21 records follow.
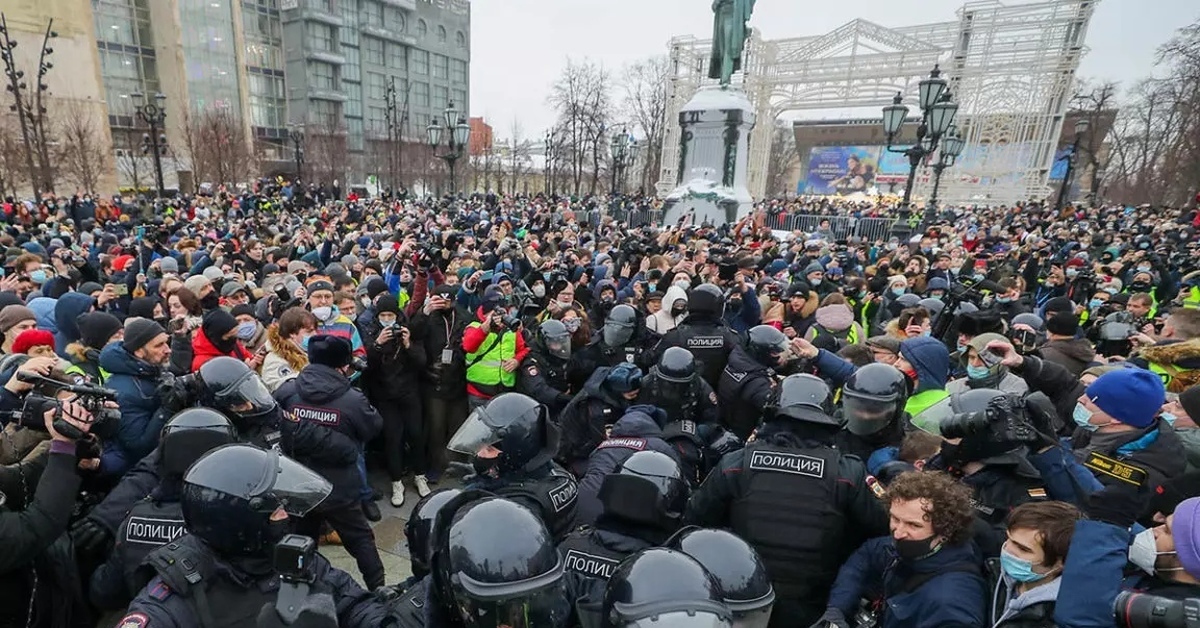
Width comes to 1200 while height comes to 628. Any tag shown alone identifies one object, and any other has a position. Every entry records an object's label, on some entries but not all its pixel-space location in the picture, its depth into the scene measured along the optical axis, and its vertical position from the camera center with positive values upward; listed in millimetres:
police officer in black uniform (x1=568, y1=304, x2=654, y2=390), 5066 -1524
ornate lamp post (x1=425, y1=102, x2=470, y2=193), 14125 +881
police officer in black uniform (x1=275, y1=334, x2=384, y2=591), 3445 -1493
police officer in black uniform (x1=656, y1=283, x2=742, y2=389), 4641 -1200
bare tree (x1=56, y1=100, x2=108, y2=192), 23828 +53
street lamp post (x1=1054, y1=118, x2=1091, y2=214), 21970 +1389
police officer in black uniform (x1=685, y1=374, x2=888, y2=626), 2447 -1301
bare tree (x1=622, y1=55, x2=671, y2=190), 41656 +4697
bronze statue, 18094 +4604
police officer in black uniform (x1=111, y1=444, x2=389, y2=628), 1790 -1224
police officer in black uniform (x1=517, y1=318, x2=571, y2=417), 4828 -1619
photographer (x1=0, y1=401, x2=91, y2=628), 2213 -1432
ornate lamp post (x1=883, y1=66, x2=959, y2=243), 11992 +1567
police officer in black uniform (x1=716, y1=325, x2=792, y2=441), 4062 -1348
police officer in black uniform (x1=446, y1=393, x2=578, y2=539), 2352 -1134
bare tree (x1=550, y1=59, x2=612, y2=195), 36125 +4150
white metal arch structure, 30109 +6320
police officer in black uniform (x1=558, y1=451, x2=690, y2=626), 2105 -1241
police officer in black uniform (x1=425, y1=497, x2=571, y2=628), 1476 -1002
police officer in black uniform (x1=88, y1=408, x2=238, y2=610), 2266 -1329
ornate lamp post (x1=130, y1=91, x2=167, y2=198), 18766 +797
